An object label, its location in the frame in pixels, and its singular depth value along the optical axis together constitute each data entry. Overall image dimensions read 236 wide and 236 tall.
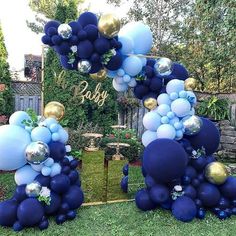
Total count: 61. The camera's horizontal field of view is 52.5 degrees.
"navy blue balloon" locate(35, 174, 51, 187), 2.75
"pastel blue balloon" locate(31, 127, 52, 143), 2.75
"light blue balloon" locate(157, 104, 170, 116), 3.10
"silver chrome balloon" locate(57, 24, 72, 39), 2.79
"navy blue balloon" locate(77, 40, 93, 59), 2.86
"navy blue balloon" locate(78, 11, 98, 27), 2.90
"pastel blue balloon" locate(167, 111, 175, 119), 3.09
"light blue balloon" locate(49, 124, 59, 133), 2.86
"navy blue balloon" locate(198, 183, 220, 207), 3.01
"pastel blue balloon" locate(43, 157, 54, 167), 2.77
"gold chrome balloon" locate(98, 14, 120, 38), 2.81
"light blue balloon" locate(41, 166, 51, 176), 2.76
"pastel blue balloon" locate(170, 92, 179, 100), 3.13
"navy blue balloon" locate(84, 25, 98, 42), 2.86
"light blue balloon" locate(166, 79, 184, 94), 3.16
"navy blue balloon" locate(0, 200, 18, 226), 2.64
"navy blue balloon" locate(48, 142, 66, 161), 2.82
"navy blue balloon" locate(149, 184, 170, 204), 2.97
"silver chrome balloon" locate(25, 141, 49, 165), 2.63
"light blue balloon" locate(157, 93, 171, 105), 3.15
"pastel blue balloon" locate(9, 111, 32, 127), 2.81
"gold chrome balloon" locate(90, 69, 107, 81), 3.13
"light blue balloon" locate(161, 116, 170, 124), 3.08
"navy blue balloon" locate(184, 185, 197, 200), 3.00
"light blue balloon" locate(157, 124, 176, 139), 3.01
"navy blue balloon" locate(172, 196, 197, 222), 2.87
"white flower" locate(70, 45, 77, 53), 2.89
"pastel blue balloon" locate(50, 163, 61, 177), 2.81
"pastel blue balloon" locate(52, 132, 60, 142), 2.86
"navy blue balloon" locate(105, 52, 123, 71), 3.01
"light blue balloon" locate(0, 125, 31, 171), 2.61
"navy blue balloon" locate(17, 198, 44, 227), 2.60
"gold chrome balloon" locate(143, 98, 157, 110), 3.20
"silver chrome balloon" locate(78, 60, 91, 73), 2.93
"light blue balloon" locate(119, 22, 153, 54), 3.21
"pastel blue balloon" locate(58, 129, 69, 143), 2.92
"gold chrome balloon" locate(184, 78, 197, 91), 3.21
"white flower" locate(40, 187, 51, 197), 2.71
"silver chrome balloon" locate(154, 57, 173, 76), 3.16
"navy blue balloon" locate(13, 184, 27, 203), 2.69
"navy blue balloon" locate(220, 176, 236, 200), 3.08
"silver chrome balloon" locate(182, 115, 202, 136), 3.10
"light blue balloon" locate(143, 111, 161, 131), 3.10
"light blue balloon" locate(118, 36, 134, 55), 3.10
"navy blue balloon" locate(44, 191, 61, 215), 2.75
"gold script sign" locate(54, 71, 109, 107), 5.39
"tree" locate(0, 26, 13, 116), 5.77
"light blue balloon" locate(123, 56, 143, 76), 3.07
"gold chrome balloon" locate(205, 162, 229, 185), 3.07
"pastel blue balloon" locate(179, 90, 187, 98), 3.14
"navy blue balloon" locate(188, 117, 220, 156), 3.22
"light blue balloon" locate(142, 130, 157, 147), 3.18
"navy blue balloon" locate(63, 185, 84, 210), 2.86
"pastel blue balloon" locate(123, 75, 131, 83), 3.15
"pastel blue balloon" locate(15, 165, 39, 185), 2.75
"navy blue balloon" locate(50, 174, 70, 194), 2.76
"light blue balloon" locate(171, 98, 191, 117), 3.07
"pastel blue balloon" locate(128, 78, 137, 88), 3.24
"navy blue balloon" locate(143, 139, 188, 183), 2.85
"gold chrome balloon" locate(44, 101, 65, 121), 2.97
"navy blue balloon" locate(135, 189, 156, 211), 3.07
